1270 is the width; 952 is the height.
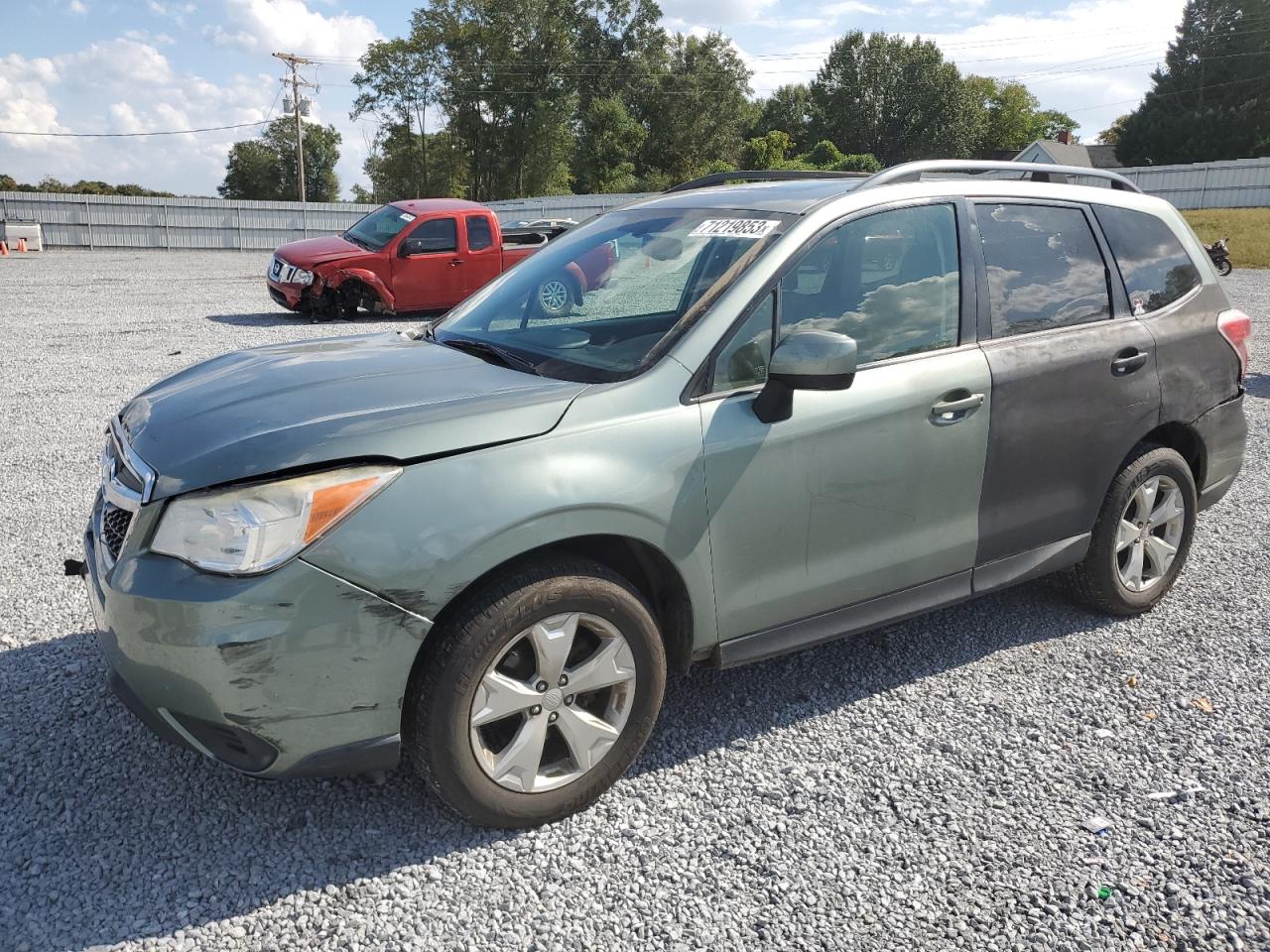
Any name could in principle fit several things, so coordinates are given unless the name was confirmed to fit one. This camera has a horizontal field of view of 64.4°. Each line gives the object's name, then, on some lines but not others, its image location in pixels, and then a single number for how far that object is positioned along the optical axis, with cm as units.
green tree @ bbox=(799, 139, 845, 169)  7194
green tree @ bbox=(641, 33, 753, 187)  6919
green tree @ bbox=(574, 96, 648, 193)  6388
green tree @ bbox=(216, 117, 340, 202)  7981
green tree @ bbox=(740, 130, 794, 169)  6944
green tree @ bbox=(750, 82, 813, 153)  9119
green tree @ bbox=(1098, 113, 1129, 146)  8340
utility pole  5044
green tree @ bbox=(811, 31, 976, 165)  8519
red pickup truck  1452
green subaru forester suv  248
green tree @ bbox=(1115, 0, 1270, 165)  6097
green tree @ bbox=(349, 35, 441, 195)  6025
